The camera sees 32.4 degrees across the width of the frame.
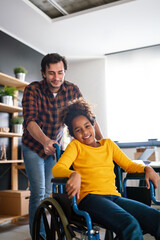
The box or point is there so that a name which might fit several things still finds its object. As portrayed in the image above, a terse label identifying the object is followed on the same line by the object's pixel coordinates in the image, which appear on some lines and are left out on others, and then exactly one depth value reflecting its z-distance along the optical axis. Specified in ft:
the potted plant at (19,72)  13.08
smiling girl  3.98
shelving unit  12.29
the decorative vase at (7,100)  12.10
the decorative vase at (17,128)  12.76
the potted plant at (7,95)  12.12
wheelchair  4.13
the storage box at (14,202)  11.19
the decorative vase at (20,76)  13.07
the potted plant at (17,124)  12.76
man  6.21
